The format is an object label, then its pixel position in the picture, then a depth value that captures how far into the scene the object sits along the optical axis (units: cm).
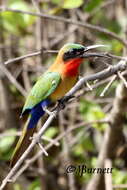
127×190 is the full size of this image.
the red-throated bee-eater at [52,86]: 498
